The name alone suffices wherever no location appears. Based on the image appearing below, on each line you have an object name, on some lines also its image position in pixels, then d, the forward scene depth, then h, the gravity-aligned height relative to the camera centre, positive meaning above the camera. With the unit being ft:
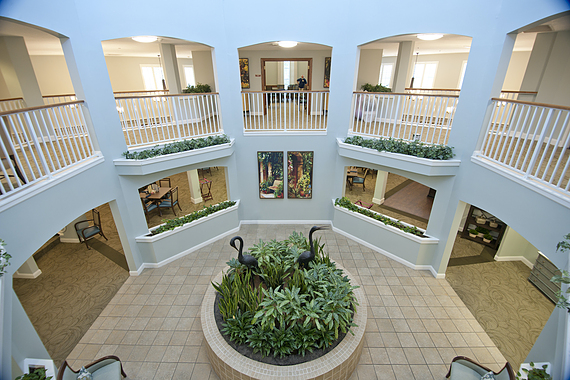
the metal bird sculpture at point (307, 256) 17.28 -10.26
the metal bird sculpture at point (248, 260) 17.24 -10.49
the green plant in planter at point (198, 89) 32.59 -0.37
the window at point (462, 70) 44.34 +2.26
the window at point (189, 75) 51.57 +1.97
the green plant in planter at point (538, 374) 10.67 -10.86
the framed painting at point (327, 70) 36.32 +1.97
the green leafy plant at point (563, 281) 9.68 -6.73
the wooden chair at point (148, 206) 32.46 -13.70
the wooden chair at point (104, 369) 13.88 -14.18
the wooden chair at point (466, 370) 13.97 -14.07
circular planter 13.48 -13.37
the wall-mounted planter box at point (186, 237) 23.48 -13.30
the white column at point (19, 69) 21.67 +1.33
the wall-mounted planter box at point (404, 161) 20.02 -5.70
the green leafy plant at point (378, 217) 23.87 -11.78
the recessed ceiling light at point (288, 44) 25.23 +3.87
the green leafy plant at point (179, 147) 20.61 -4.79
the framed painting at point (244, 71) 36.17 +1.85
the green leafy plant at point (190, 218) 24.23 -11.79
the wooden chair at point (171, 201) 33.30 -13.53
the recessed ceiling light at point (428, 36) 23.23 +4.05
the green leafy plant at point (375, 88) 32.30 -0.31
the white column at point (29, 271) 23.71 -15.35
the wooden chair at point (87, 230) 27.62 -14.04
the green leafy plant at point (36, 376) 10.34 -10.62
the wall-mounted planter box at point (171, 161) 20.32 -5.70
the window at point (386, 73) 50.31 +2.18
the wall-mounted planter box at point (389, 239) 23.12 -13.23
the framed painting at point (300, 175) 28.09 -8.92
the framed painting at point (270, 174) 28.12 -8.82
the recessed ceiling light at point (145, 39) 23.84 +3.93
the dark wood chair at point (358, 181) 40.91 -13.55
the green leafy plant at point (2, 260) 10.18 -6.23
